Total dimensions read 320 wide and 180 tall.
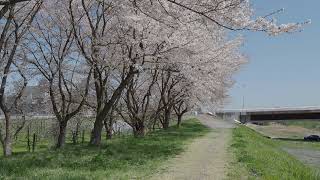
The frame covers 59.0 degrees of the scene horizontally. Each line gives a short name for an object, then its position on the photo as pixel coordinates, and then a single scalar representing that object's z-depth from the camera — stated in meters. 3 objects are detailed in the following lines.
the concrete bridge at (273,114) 51.84
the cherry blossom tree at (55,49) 13.75
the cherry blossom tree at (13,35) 12.35
